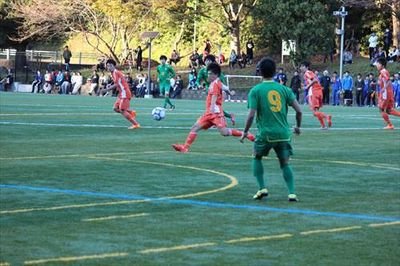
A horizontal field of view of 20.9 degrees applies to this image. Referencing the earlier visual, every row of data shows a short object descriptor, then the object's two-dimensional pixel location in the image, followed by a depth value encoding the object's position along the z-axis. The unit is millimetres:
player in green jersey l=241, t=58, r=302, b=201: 13383
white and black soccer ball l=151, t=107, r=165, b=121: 29434
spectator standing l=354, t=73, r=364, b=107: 57750
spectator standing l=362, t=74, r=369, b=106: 57438
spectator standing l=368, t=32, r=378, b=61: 63781
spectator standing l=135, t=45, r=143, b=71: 74875
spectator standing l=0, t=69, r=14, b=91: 74125
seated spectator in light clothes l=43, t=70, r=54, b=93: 71312
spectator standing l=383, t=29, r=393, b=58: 64125
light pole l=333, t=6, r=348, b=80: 56797
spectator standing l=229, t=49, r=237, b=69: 70988
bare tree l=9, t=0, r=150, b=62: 80375
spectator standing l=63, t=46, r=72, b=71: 76812
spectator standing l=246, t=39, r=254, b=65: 70812
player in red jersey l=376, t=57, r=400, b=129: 29625
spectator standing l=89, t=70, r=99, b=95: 69538
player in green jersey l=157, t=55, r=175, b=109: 40769
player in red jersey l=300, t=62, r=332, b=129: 29484
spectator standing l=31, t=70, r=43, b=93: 72112
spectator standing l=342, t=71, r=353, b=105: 56778
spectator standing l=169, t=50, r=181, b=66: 75056
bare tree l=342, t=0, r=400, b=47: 65688
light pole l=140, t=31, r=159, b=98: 66688
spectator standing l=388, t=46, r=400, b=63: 63156
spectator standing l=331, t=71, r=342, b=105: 58562
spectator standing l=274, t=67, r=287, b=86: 58472
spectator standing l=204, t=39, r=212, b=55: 71762
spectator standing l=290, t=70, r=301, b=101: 57625
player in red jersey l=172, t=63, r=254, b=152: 20812
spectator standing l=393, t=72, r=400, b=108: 54531
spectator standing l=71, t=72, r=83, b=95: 71188
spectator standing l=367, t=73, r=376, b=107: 57281
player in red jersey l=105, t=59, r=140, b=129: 27828
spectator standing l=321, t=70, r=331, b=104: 58344
